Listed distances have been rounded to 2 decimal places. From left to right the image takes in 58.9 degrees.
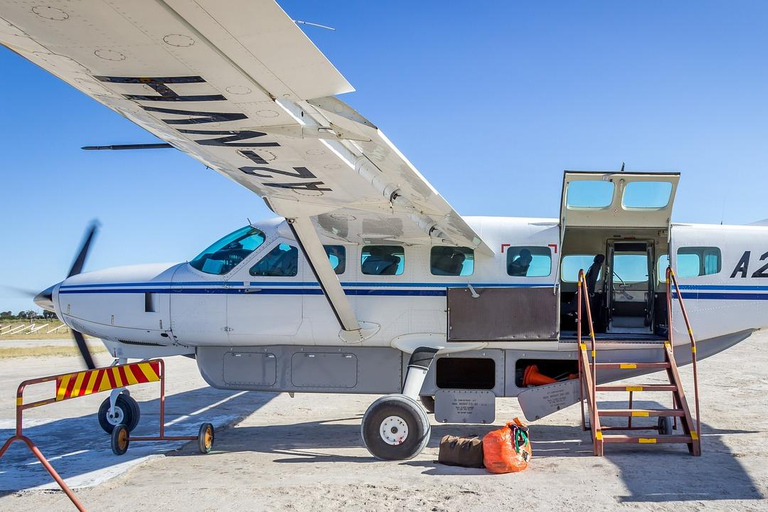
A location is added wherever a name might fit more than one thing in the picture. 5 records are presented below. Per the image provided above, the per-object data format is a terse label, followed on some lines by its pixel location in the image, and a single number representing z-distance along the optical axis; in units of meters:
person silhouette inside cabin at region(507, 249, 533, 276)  10.03
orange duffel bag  7.86
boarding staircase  8.39
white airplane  9.31
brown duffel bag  8.16
